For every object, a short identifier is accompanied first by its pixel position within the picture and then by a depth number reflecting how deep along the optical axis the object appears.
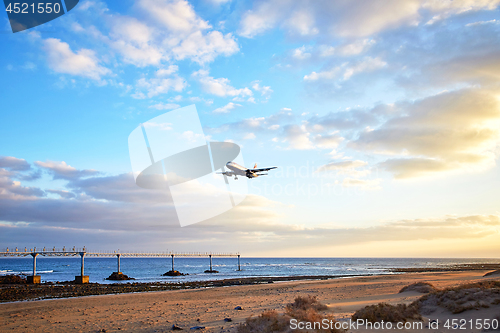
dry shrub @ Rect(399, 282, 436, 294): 22.09
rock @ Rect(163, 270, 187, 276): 82.14
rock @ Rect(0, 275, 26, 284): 53.36
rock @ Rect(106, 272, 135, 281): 68.38
